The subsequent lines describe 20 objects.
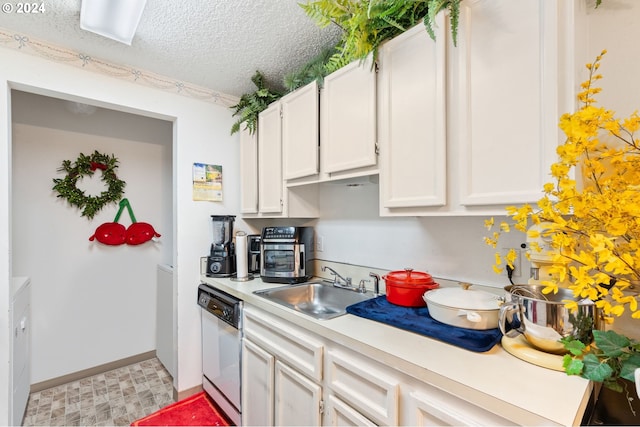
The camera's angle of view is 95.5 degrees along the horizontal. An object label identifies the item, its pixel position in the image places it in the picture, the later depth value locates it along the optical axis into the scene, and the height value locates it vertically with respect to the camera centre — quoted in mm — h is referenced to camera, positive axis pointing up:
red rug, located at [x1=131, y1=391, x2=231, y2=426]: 1958 -1404
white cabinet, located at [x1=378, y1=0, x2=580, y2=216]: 904 +389
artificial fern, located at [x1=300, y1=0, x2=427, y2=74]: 1198 +843
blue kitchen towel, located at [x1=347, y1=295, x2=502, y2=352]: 995 -443
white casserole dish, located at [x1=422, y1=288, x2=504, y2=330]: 1076 -356
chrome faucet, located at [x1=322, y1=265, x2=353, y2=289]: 1909 -451
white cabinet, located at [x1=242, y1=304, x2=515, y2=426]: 877 -667
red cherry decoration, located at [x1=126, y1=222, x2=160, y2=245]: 2717 -177
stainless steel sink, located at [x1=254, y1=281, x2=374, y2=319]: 1803 -537
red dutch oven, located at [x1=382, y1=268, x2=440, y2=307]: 1371 -351
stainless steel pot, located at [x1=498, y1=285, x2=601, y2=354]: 844 -325
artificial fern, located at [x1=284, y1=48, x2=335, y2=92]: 1702 +880
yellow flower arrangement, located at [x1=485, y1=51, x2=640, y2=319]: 686 +12
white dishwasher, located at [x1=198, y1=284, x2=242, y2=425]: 1803 -911
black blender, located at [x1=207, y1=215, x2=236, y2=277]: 2223 -292
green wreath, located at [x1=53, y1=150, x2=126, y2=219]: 2438 +279
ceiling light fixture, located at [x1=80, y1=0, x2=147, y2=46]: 1380 +995
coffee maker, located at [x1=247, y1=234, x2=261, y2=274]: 2312 -293
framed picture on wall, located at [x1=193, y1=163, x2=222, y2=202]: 2303 +258
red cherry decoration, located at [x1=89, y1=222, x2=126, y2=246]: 2574 -174
